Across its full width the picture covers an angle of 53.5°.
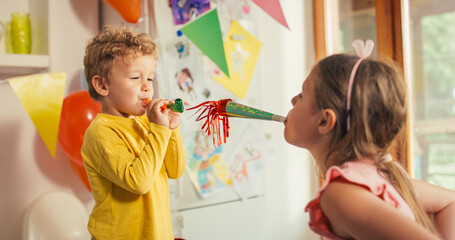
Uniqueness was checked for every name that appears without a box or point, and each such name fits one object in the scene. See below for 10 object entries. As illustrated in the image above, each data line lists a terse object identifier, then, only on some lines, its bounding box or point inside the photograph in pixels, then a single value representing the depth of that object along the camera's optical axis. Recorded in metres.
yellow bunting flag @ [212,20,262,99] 2.49
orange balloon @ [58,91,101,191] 1.83
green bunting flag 2.13
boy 1.23
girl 0.79
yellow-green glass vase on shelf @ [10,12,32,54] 1.92
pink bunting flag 2.24
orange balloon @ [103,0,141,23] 1.99
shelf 1.84
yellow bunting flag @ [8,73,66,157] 1.75
